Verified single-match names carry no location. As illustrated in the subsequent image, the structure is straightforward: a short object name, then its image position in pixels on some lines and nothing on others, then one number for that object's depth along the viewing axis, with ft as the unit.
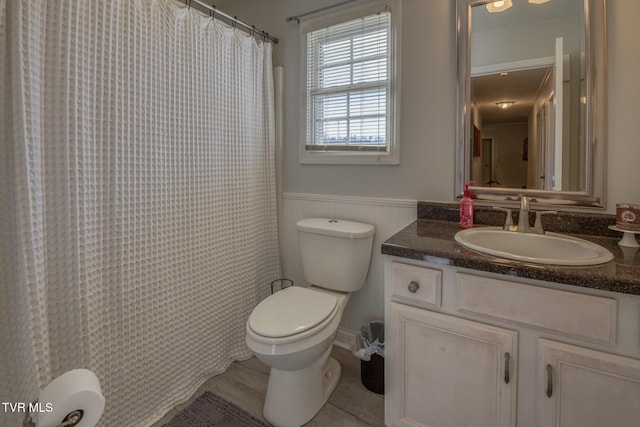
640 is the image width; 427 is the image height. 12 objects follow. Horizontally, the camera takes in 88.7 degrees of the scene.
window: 5.98
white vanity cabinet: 3.10
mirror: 4.49
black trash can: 5.39
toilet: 4.38
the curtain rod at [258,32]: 6.12
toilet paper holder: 1.76
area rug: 4.79
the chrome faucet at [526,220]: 4.52
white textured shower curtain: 3.45
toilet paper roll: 1.69
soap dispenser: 4.99
